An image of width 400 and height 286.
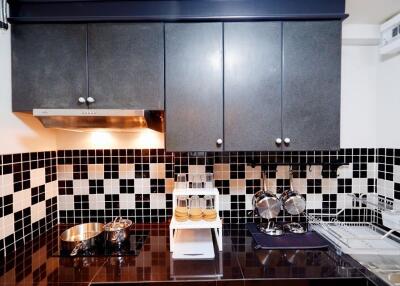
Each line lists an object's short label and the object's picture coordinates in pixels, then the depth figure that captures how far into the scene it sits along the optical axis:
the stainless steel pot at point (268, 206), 1.64
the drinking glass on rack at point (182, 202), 1.53
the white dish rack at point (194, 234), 1.39
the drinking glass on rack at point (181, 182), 1.60
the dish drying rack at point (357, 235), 1.37
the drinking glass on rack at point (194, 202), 1.55
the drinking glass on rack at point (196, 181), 1.62
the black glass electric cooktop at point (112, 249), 1.37
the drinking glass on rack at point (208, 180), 1.62
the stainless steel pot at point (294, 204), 1.67
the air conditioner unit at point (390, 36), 1.52
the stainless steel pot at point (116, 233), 1.46
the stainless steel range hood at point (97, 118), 1.29
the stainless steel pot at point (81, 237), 1.40
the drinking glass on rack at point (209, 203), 1.55
